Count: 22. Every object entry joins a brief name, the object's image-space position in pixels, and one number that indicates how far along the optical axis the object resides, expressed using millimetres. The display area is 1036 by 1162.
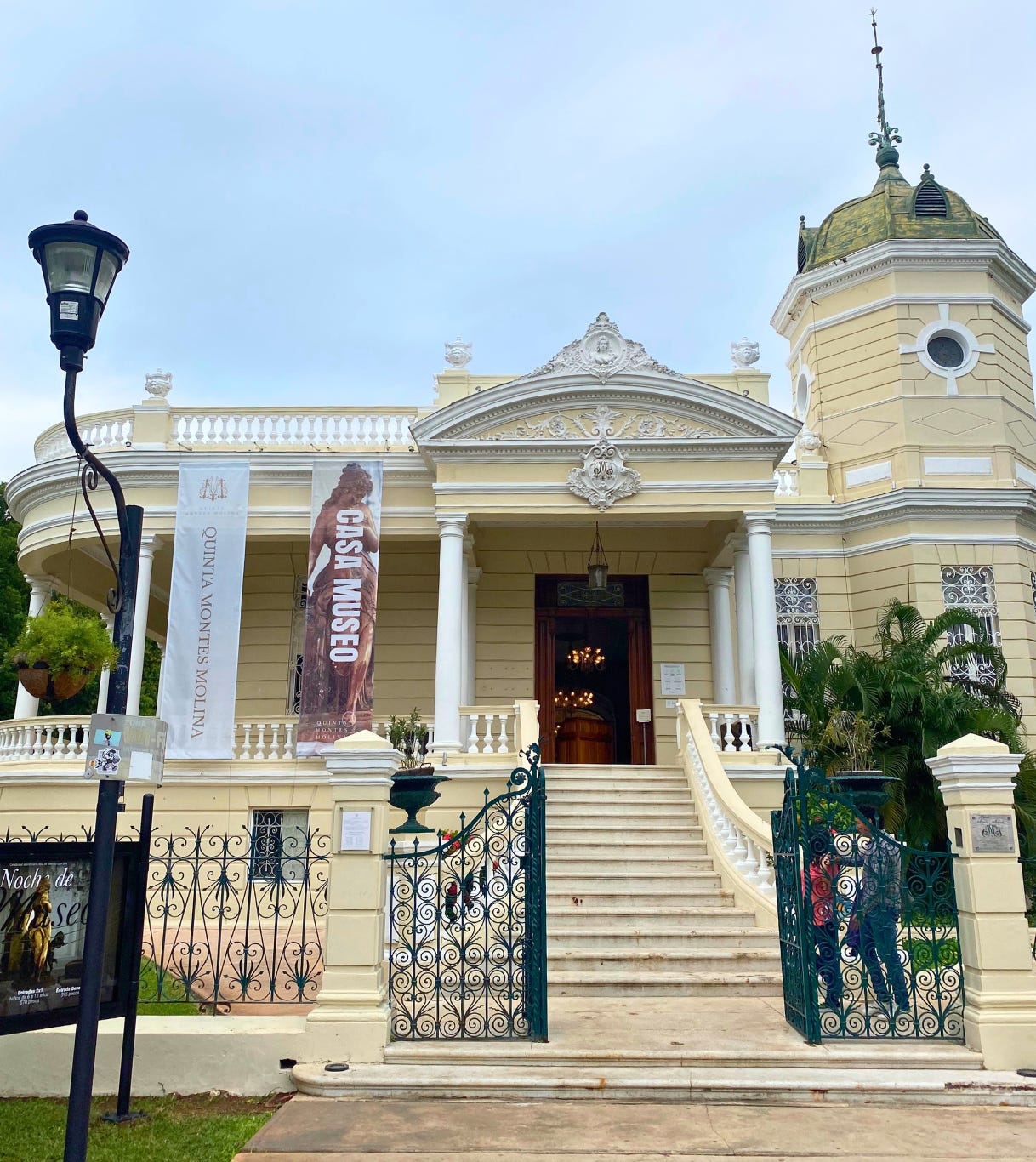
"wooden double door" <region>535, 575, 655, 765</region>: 16828
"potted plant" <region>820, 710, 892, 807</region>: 12773
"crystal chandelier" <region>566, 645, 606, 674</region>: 17078
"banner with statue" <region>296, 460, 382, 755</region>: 13484
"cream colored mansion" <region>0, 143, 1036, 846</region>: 13820
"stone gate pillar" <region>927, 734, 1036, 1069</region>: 6312
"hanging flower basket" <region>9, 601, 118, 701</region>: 8609
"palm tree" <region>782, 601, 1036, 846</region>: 12773
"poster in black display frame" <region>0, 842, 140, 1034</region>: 5371
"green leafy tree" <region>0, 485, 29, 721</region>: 25453
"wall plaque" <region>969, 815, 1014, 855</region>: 6609
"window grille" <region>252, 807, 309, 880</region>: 13695
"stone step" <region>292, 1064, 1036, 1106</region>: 5883
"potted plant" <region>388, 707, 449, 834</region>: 8203
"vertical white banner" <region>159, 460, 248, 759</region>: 13508
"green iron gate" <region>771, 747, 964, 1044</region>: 6668
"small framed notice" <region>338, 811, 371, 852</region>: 6641
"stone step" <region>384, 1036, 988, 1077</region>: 6176
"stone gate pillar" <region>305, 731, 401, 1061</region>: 6320
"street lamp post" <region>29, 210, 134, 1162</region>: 4832
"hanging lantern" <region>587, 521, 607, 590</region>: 14281
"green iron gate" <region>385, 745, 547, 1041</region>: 6668
